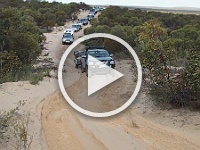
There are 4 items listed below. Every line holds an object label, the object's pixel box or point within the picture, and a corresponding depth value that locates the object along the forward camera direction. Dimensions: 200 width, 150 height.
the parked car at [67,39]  38.53
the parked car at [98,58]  19.29
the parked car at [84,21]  65.00
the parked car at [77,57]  22.25
